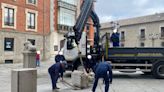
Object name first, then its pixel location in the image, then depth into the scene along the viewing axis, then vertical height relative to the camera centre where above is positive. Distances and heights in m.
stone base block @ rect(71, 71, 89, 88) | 7.10 -1.44
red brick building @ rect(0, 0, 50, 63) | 16.55 +2.26
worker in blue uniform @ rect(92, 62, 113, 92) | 5.90 -0.94
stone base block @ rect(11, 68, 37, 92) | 3.93 -0.82
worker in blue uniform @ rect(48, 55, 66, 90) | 6.73 -1.01
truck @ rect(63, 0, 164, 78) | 9.15 -0.47
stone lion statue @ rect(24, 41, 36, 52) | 7.08 -0.04
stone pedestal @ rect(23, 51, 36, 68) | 7.15 -0.55
